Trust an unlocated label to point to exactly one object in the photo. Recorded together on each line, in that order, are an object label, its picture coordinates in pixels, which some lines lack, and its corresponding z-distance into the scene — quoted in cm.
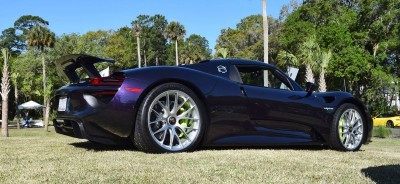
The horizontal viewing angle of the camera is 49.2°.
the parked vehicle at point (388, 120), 3294
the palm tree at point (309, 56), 2464
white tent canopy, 4819
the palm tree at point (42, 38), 4690
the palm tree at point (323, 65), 2484
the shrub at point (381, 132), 2244
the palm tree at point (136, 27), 5497
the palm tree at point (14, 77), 4599
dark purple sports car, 474
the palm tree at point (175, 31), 6234
